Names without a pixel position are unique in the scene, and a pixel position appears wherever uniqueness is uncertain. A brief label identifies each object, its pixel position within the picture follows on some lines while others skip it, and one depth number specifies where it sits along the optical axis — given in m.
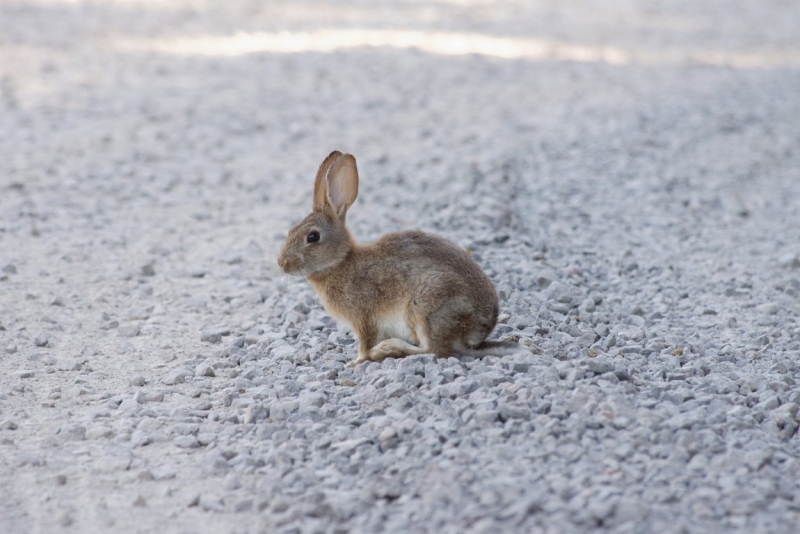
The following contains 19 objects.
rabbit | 10.91
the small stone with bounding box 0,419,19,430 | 10.30
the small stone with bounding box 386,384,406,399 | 10.27
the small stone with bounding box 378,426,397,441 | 9.41
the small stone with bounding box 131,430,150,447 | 9.95
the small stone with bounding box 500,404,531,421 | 9.56
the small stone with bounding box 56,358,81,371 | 11.96
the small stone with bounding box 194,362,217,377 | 11.80
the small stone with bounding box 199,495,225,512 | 8.68
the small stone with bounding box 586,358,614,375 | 10.55
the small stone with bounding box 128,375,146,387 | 11.55
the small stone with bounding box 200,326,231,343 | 12.98
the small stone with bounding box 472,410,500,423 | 9.55
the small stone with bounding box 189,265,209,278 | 15.43
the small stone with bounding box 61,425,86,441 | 10.09
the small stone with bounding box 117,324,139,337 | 13.17
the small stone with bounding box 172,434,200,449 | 9.90
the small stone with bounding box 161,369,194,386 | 11.59
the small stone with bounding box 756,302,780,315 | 14.02
